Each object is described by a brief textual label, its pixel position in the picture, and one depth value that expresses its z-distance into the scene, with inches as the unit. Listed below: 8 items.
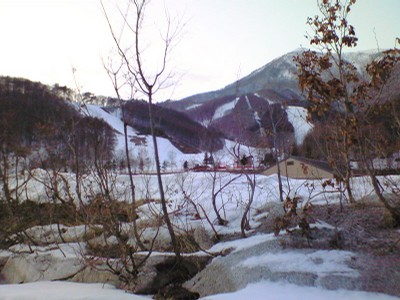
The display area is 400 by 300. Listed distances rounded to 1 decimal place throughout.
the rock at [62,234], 387.9
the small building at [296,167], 840.3
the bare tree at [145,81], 263.4
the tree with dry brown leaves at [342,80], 210.7
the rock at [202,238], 302.2
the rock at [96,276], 258.3
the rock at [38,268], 296.0
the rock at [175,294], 217.3
